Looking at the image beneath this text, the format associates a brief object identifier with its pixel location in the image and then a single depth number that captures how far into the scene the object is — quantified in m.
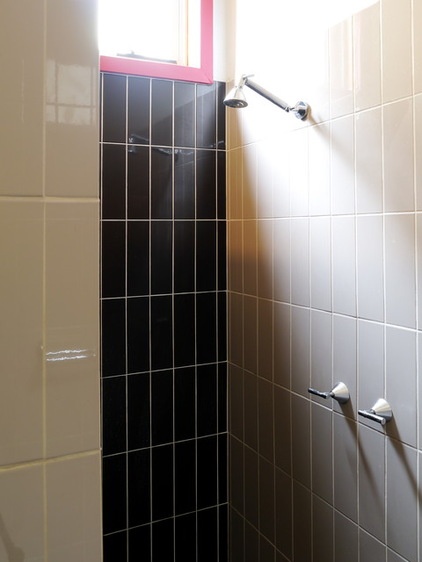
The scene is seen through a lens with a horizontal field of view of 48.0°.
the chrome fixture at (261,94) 1.40
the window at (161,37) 1.81
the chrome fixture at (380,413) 1.18
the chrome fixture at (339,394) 1.32
